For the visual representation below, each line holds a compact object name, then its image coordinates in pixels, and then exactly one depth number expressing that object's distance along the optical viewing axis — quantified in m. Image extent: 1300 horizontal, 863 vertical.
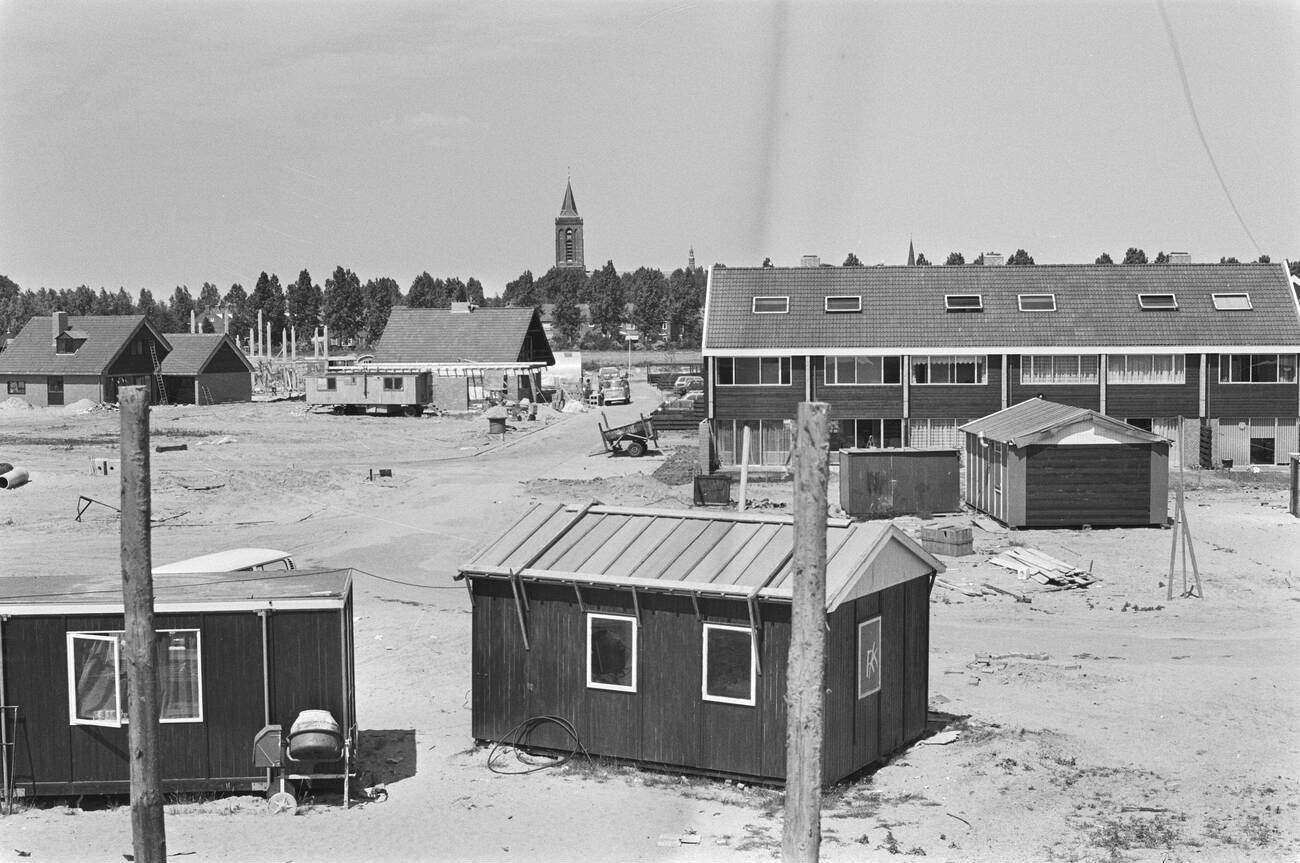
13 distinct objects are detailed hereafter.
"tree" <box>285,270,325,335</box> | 153.38
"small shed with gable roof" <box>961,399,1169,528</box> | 34.03
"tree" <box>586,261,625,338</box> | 153.54
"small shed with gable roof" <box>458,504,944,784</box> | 16.17
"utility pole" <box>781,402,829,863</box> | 11.10
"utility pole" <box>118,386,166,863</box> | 12.43
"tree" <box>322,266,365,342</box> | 152.50
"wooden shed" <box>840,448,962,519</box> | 36.25
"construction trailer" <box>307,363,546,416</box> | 73.00
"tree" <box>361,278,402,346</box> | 156.50
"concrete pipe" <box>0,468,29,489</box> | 39.66
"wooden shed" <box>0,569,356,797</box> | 15.95
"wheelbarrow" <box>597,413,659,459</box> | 52.31
